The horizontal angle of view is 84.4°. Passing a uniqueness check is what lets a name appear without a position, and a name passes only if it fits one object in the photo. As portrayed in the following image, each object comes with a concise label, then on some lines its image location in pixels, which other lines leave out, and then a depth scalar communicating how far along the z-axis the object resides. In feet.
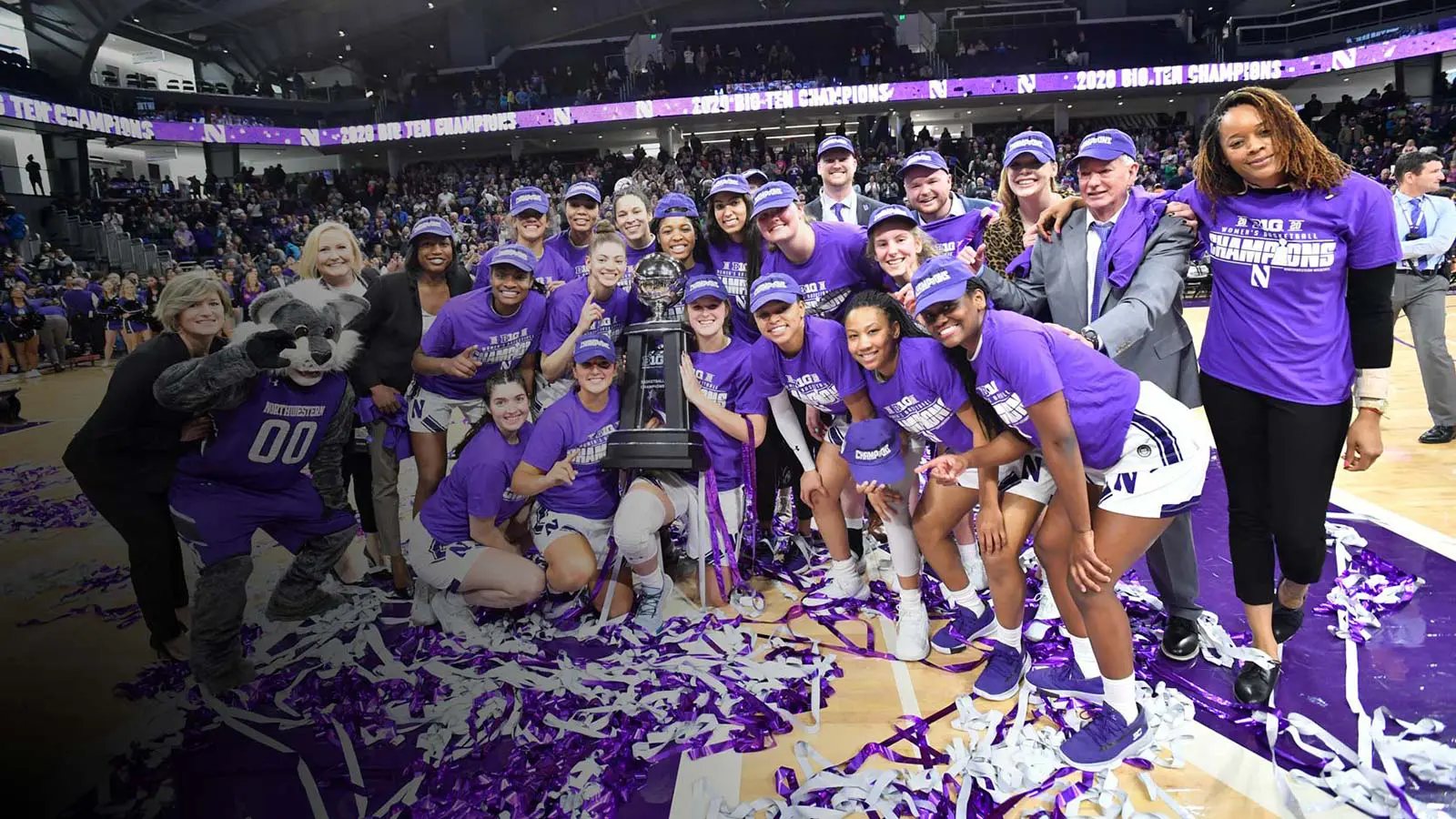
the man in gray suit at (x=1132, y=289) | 8.07
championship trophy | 9.54
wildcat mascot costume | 6.12
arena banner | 65.41
